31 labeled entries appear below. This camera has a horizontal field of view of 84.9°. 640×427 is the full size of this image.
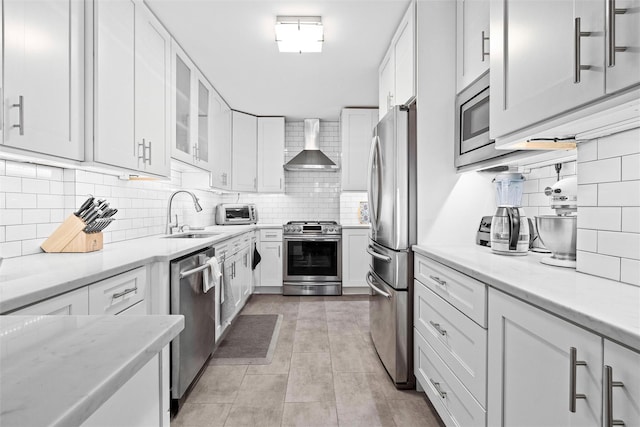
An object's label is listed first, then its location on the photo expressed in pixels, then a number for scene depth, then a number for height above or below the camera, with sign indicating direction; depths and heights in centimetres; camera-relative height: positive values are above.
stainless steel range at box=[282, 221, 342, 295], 443 -62
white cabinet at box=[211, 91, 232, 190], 377 +78
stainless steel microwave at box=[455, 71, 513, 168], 181 +49
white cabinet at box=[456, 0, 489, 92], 181 +97
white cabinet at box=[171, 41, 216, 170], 271 +85
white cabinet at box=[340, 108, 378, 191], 455 +89
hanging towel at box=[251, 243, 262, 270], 433 -59
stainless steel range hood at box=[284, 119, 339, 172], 483 +77
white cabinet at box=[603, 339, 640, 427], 70 -36
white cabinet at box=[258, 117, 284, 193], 487 +82
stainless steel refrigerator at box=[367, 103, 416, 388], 214 -16
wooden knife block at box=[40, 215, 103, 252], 177 -14
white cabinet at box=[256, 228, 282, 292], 453 -62
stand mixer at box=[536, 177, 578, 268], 138 -5
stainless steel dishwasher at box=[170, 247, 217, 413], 189 -69
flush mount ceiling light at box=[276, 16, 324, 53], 243 +129
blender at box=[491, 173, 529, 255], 170 -9
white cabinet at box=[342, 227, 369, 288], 445 -59
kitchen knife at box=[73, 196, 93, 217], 179 +2
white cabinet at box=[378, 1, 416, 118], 226 +108
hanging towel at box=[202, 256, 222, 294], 225 -43
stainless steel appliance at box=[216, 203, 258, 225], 451 -4
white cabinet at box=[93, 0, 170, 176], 176 +71
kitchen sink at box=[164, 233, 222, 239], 300 -22
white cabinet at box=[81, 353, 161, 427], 43 -27
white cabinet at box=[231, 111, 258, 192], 457 +80
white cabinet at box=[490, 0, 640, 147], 89 +48
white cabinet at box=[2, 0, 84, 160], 130 +55
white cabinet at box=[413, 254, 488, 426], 134 -59
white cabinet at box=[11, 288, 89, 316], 105 -31
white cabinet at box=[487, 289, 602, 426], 82 -43
